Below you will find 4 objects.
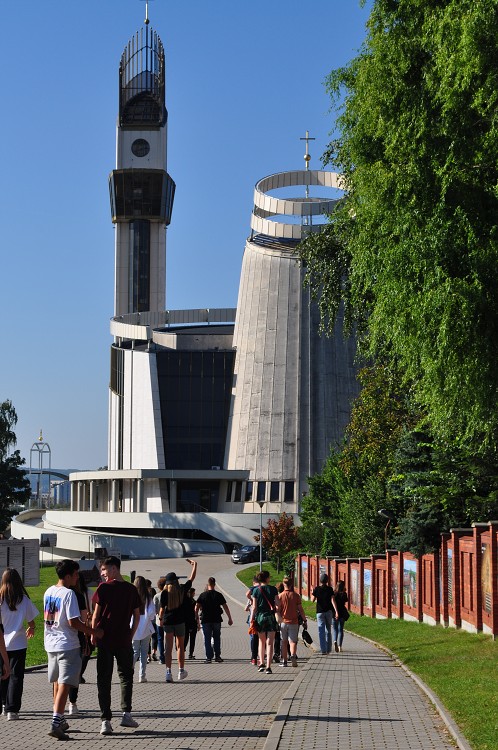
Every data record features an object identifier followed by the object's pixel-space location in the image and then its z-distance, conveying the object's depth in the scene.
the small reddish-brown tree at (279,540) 66.38
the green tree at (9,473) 85.00
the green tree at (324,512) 50.94
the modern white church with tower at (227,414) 82.19
